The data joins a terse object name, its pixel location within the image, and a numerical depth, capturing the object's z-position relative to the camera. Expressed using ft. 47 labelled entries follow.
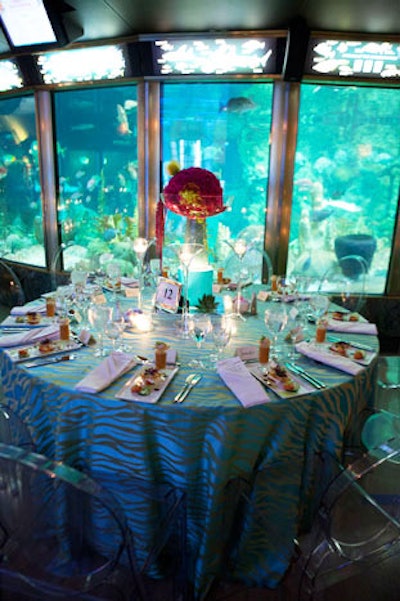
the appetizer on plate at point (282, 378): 5.45
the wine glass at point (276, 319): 6.38
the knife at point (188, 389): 5.14
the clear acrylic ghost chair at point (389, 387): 7.80
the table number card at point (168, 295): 7.67
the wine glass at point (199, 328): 6.16
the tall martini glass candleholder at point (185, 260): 7.54
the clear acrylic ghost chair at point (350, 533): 4.23
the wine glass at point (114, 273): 9.68
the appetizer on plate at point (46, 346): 6.35
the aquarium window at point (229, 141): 13.92
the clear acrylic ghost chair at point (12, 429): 6.26
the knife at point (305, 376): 5.59
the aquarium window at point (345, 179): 13.67
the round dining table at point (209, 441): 5.07
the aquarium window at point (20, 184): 16.56
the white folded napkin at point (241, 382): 5.16
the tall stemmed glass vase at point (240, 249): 9.53
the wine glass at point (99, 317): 6.21
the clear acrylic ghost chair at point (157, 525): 4.85
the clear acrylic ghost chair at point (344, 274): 14.53
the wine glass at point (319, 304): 7.66
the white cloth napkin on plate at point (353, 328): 7.59
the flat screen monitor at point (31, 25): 9.99
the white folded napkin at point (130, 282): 9.91
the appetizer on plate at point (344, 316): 8.14
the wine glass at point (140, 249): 9.00
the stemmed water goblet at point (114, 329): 6.25
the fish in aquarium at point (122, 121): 14.85
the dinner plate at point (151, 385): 5.15
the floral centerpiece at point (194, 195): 7.95
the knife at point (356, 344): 6.82
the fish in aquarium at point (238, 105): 13.88
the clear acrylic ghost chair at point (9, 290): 10.73
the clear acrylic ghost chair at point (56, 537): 3.54
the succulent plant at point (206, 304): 7.76
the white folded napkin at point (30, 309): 8.05
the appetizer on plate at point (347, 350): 6.41
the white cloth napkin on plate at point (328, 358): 6.03
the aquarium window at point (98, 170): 15.05
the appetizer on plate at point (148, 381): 5.27
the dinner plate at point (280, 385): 5.35
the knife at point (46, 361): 5.97
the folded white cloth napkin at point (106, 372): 5.30
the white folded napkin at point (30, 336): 6.62
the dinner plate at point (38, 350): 6.17
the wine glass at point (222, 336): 6.13
